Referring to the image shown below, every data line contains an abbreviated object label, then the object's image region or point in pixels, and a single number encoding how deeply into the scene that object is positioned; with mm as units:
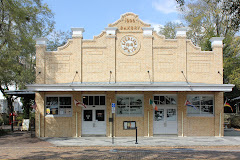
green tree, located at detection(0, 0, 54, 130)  21906
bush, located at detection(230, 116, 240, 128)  32875
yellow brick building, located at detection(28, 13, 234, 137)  22609
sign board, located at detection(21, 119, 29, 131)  27541
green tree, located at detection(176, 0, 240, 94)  35750
